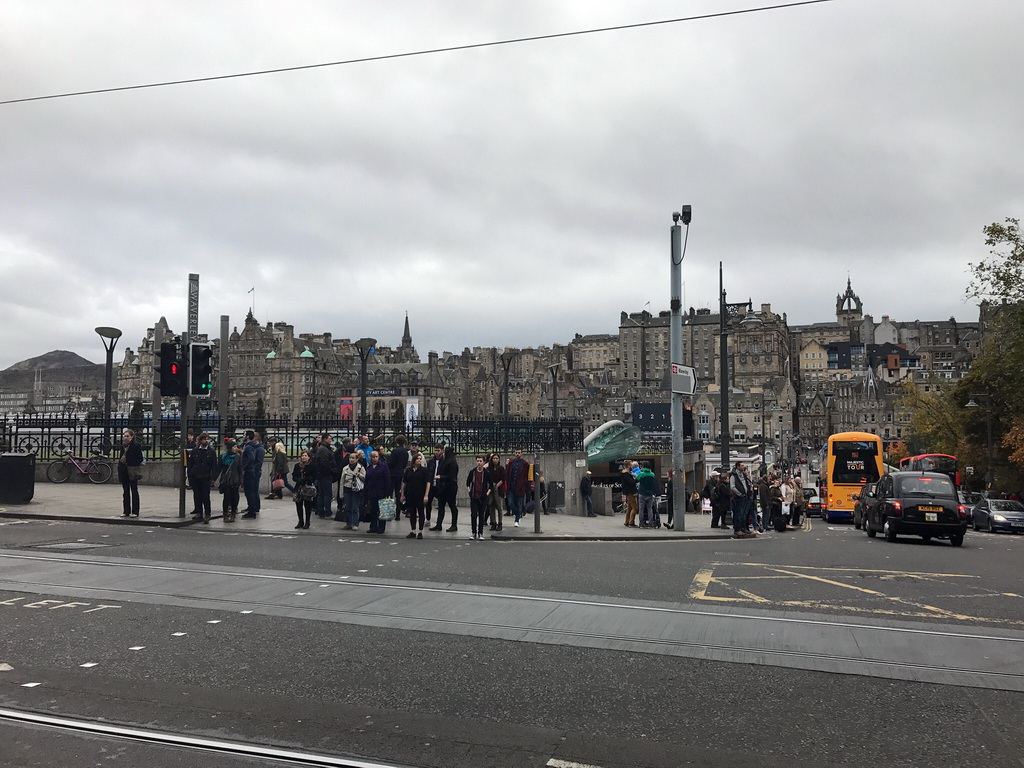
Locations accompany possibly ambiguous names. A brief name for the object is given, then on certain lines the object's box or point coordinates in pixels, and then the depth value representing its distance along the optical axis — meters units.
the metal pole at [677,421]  21.36
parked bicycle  25.00
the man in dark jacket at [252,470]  18.84
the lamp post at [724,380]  28.64
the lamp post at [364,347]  28.28
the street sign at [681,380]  21.39
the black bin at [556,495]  25.48
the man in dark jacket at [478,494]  17.11
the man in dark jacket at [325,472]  18.00
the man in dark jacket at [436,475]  17.72
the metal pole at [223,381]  29.41
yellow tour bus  36.28
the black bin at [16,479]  19.47
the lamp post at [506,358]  39.52
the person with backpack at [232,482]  18.08
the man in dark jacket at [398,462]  19.00
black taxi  19.80
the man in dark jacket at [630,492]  22.55
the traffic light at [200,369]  18.17
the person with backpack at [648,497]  22.11
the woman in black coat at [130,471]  17.77
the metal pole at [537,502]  18.12
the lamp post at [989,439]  46.53
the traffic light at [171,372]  17.94
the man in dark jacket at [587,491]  26.27
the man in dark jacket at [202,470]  17.69
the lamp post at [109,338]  27.99
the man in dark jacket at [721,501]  23.14
